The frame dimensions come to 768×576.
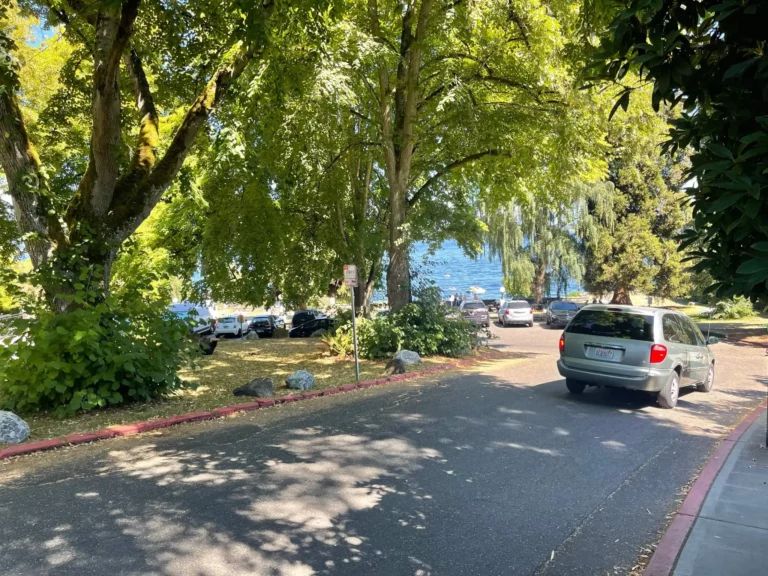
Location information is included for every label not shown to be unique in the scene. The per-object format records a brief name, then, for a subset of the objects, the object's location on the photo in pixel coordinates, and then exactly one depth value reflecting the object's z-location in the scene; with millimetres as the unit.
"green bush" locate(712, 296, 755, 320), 30452
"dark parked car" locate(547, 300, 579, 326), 31141
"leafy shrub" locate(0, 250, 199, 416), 7496
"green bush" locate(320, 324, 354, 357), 15578
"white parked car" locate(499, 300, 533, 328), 32500
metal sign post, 10797
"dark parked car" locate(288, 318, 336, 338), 28784
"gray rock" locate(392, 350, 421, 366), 13156
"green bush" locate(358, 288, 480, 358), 14758
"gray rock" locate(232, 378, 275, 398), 9450
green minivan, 8305
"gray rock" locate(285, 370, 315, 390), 10281
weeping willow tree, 32812
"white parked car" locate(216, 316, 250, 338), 32844
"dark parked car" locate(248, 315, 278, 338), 32894
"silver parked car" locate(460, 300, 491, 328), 30394
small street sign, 10797
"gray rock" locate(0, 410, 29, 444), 6484
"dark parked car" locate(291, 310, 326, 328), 31869
